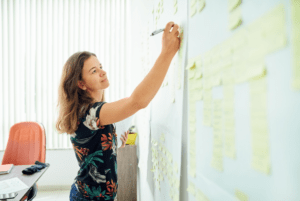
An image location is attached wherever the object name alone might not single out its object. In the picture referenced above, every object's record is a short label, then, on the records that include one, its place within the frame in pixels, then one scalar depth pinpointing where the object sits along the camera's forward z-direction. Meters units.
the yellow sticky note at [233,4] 0.35
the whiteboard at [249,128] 0.25
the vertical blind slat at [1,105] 2.90
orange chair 1.96
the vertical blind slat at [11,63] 2.92
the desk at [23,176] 1.28
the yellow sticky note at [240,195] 0.34
